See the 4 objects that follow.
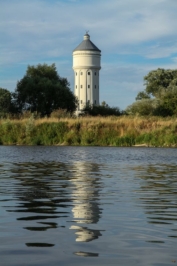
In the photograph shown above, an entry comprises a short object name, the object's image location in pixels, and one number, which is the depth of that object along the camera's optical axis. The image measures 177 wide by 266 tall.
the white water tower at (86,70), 98.00
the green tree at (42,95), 65.94
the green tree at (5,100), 66.08
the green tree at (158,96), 60.44
